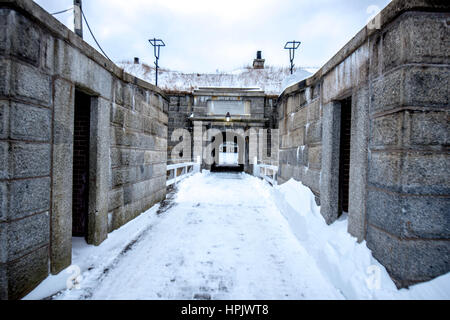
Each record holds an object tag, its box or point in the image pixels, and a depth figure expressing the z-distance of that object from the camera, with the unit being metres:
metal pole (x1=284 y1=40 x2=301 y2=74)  11.88
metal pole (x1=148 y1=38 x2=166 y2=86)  12.39
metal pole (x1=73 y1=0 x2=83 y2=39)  3.54
